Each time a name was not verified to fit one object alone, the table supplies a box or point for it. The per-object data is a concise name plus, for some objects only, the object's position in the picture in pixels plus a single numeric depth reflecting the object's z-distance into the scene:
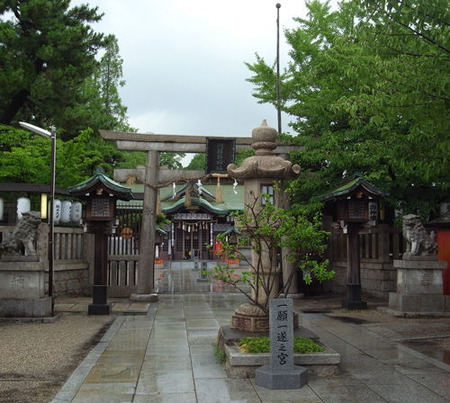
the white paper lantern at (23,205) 16.09
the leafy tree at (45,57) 21.22
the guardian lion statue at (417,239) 13.34
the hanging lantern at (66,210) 17.30
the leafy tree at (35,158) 19.20
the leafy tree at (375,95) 7.52
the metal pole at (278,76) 19.71
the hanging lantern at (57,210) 16.64
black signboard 17.12
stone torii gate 16.52
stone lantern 9.49
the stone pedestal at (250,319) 8.64
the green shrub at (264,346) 7.44
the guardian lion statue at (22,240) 12.89
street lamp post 13.40
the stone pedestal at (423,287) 13.08
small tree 7.52
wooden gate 17.89
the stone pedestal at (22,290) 12.64
